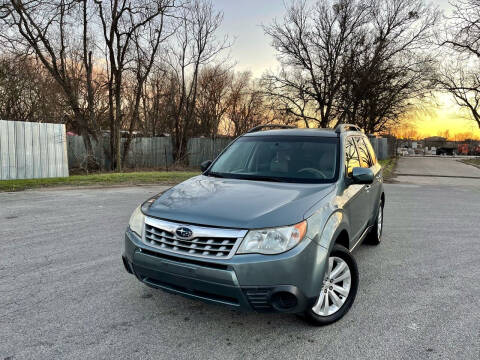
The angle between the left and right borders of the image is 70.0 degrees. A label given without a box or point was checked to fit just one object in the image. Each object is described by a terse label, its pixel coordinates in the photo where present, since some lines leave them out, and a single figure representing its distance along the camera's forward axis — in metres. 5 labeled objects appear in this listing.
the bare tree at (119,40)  18.84
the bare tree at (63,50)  16.84
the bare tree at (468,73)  18.23
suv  2.50
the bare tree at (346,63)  25.36
